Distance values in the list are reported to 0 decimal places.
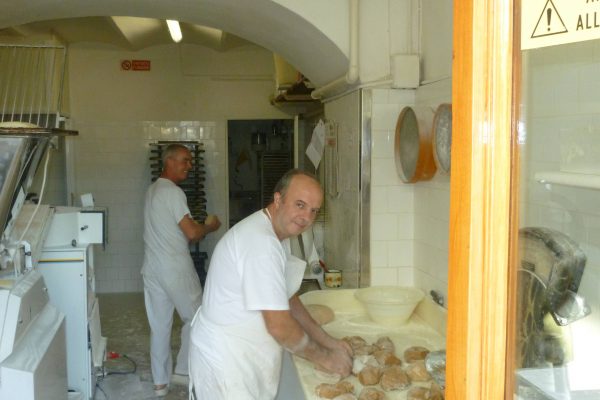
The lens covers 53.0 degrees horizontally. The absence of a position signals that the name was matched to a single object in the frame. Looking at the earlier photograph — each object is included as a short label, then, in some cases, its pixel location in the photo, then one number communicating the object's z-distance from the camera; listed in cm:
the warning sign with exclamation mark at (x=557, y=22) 68
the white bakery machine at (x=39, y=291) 236
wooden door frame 76
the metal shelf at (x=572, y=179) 99
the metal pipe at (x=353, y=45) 300
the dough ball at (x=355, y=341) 255
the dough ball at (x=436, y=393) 201
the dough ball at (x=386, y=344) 252
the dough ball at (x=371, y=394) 206
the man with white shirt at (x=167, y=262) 413
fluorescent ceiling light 516
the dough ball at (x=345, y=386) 213
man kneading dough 216
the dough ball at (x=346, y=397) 206
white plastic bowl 287
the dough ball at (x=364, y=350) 247
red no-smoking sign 668
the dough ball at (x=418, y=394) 206
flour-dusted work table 246
